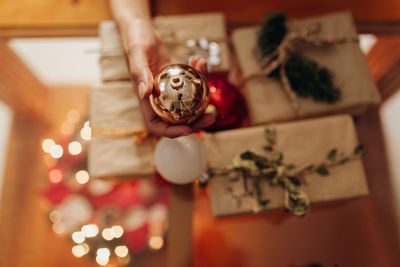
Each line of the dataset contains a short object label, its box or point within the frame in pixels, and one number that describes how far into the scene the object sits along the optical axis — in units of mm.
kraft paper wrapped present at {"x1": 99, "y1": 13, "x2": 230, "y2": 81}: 742
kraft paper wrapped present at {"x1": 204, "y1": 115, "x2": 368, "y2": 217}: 660
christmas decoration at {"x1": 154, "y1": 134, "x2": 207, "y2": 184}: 554
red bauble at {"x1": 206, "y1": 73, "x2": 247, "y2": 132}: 646
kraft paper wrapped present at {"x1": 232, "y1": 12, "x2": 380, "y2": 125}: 706
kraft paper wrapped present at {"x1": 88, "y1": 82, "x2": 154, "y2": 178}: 692
